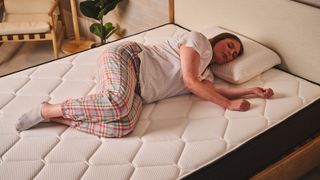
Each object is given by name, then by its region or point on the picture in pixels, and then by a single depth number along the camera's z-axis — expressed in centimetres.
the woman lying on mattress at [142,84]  172
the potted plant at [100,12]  321
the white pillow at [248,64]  206
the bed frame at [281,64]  168
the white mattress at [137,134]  155
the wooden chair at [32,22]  327
